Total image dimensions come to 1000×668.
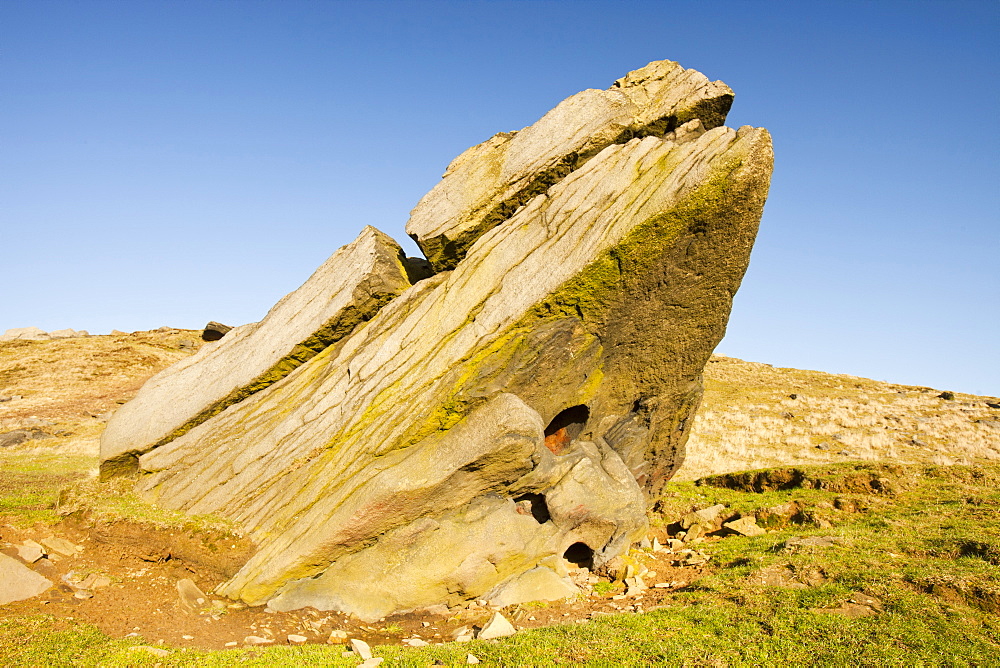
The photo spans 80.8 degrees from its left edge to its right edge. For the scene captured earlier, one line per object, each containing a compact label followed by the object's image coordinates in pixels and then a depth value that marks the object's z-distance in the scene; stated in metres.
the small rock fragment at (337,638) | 13.51
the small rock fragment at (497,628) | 13.20
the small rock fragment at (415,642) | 13.44
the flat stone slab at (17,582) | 13.30
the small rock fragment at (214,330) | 49.38
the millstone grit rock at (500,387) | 15.63
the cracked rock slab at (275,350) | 20.52
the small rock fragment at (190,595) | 14.37
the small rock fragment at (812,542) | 17.36
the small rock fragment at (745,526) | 20.45
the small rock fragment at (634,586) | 15.98
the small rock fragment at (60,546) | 15.87
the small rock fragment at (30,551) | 14.92
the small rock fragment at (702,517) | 21.73
